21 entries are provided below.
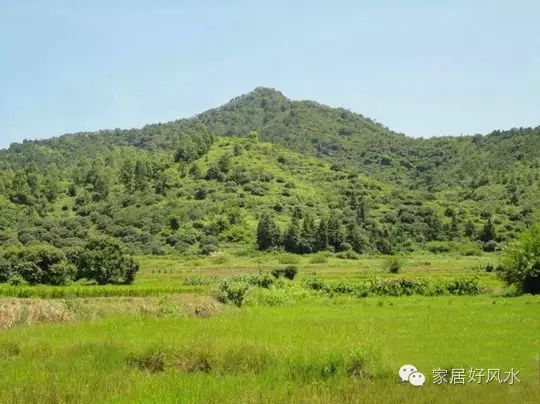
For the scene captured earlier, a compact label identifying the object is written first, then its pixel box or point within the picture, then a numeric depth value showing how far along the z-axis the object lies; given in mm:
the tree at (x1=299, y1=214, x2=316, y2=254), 123812
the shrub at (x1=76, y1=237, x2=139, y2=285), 71250
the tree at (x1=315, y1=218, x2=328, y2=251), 124750
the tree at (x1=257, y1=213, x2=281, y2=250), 122312
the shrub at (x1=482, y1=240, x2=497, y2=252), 126188
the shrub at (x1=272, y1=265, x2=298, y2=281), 73688
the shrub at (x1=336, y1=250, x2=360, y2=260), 116862
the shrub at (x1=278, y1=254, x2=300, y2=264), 105019
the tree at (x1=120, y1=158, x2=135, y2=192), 160875
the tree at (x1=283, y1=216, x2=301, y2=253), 123812
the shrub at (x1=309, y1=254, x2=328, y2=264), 106438
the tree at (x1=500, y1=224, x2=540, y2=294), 54031
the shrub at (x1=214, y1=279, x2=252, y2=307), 47003
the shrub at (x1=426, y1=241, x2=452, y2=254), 128250
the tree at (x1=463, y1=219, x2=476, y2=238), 134875
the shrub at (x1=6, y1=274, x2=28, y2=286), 65312
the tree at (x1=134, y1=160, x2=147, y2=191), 155625
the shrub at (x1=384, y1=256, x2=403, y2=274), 81750
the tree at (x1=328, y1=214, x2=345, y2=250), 125750
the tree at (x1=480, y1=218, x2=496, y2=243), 130250
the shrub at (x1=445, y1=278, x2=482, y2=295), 57250
